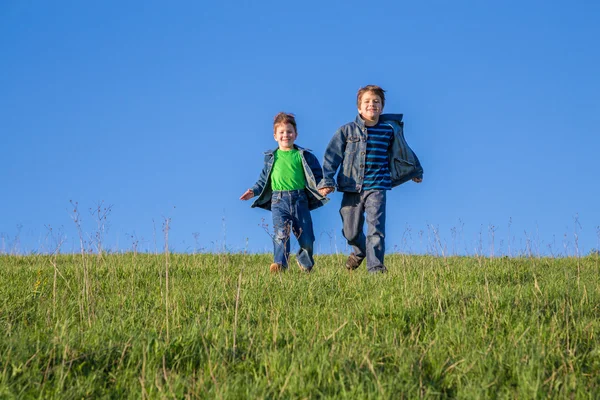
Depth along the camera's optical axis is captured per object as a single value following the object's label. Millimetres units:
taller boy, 7664
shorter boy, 8039
